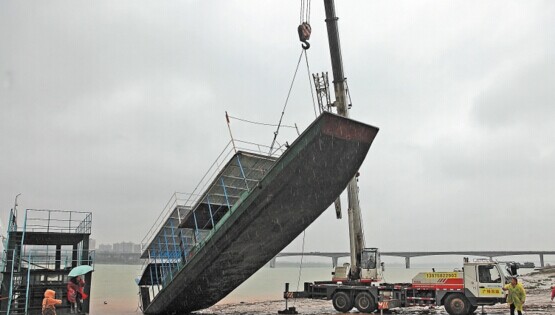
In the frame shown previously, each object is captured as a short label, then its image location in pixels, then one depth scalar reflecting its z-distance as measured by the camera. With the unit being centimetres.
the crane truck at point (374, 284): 1460
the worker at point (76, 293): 1279
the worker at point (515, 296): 1145
